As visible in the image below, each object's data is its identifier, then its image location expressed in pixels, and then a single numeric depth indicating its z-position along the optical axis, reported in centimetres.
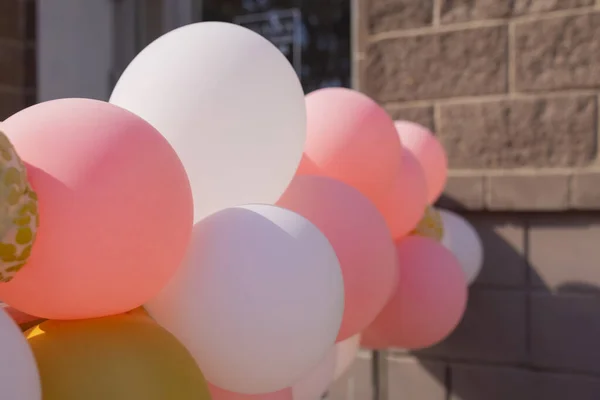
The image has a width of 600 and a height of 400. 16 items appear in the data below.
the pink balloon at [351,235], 114
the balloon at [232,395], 99
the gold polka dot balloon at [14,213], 66
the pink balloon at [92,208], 71
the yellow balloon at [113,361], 72
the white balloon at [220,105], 94
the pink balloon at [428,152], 170
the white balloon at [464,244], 179
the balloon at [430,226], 161
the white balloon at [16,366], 61
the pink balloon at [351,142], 129
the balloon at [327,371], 127
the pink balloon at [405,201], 145
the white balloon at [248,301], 85
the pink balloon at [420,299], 147
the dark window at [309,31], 245
